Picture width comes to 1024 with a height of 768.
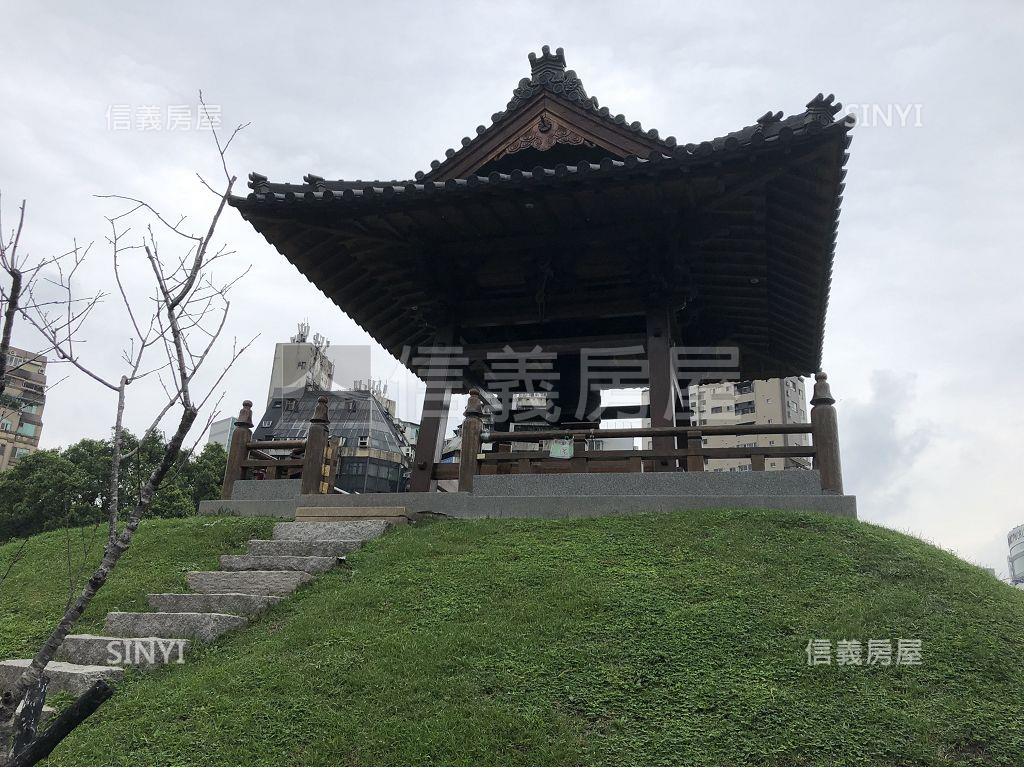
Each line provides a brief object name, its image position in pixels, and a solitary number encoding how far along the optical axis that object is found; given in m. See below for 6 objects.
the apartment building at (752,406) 60.16
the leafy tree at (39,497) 37.62
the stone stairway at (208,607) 6.71
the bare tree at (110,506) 3.22
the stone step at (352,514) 10.12
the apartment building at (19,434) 64.19
